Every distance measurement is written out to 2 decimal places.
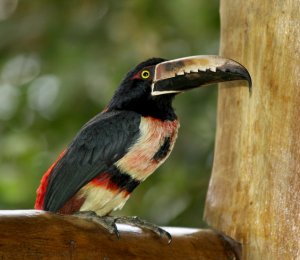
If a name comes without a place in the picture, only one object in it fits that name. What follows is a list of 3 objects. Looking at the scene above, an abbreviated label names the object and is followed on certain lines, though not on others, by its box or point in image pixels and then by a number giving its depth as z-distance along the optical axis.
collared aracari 5.64
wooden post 5.22
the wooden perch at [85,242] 4.45
